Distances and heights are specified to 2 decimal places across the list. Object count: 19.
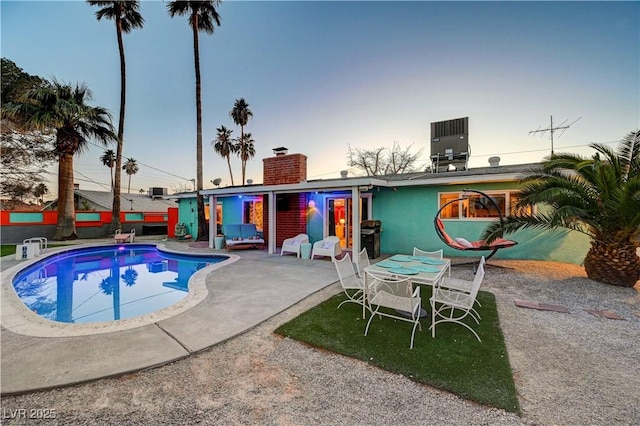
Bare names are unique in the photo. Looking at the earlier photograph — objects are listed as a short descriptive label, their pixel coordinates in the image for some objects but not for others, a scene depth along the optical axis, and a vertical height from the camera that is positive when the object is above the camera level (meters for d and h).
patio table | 3.73 -0.91
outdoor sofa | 11.64 -1.08
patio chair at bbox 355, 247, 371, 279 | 5.30 -0.98
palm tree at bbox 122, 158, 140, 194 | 42.37 +7.65
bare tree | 27.84 +5.78
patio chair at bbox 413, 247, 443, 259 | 5.84 -0.95
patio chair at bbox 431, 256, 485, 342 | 3.56 -1.32
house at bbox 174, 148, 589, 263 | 8.44 +0.15
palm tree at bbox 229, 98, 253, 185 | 26.19 +10.12
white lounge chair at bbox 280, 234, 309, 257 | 9.83 -1.20
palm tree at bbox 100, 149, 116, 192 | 37.81 +8.22
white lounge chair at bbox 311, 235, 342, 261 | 9.05 -1.24
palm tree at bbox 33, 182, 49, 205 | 18.19 +1.72
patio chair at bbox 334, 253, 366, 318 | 4.68 -1.14
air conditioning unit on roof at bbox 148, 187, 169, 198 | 26.45 +2.29
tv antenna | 12.58 +4.04
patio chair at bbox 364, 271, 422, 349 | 3.41 -1.16
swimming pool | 5.33 -1.95
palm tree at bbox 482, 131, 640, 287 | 5.59 +0.16
